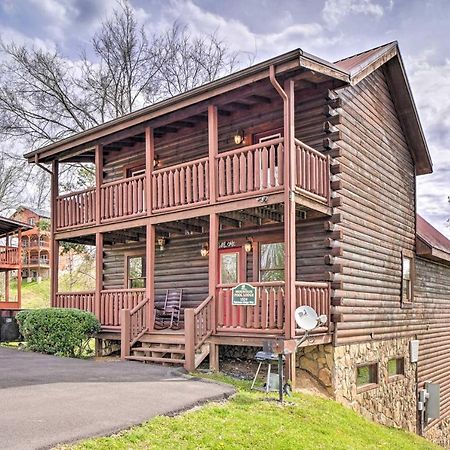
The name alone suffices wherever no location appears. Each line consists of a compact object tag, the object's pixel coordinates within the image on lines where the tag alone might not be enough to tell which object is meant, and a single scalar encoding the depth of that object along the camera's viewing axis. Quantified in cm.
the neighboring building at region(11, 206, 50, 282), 5162
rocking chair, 1384
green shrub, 1247
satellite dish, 888
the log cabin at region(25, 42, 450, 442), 1009
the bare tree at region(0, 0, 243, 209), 2502
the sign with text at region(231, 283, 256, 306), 973
